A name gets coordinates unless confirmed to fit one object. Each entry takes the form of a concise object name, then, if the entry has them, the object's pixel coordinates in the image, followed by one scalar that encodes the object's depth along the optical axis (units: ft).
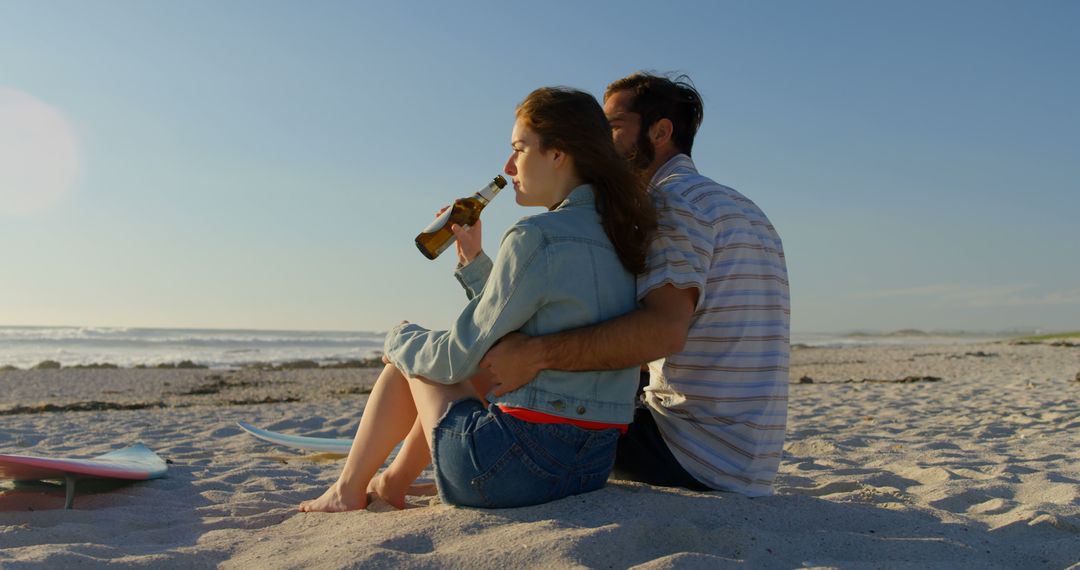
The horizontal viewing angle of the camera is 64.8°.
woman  7.50
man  8.16
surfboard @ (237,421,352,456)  15.46
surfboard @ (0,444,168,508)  10.10
